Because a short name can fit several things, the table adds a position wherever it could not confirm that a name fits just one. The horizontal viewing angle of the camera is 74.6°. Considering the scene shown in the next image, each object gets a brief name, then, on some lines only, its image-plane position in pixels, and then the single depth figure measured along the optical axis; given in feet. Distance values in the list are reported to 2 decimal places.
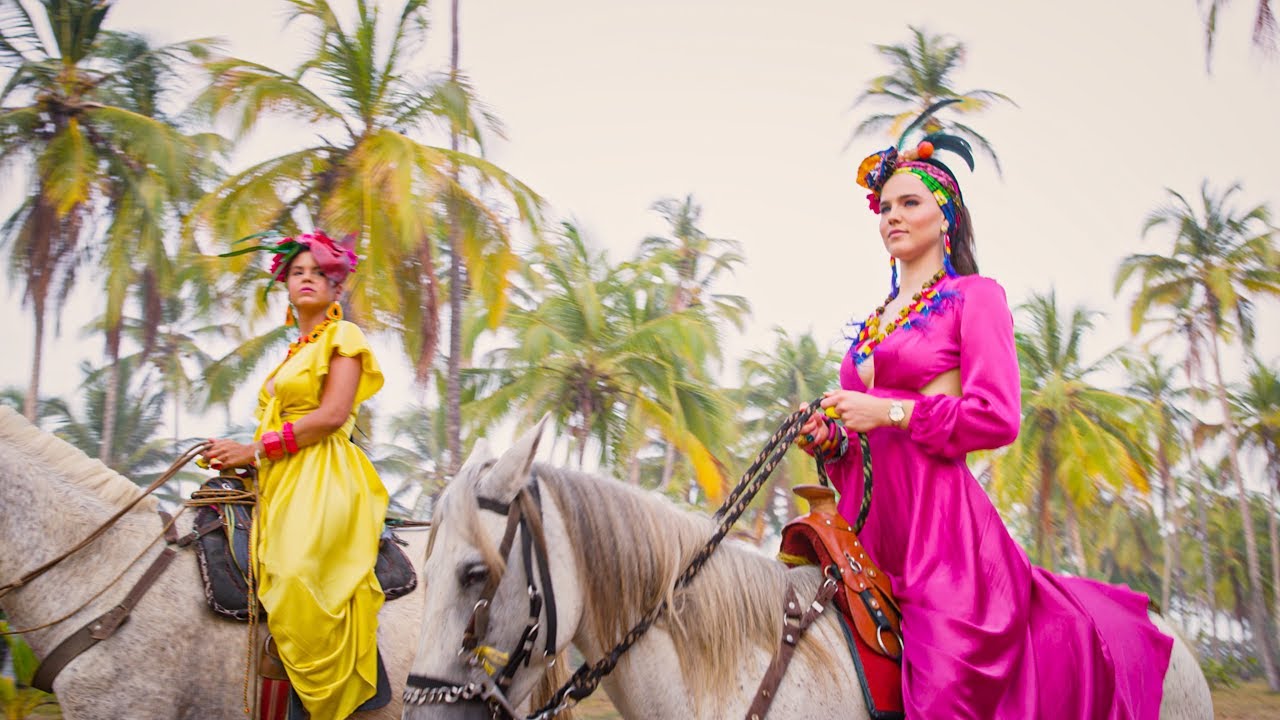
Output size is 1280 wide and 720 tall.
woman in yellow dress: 10.58
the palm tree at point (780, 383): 108.99
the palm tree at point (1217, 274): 85.35
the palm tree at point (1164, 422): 96.68
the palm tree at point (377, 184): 45.98
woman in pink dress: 7.45
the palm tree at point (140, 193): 60.54
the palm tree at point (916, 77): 82.38
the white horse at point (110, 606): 10.26
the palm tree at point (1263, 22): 40.24
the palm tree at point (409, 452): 125.80
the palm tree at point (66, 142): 55.36
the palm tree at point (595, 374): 64.85
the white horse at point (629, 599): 6.86
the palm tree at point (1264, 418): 98.78
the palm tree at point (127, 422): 96.37
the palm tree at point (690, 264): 95.66
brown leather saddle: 7.64
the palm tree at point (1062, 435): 75.46
